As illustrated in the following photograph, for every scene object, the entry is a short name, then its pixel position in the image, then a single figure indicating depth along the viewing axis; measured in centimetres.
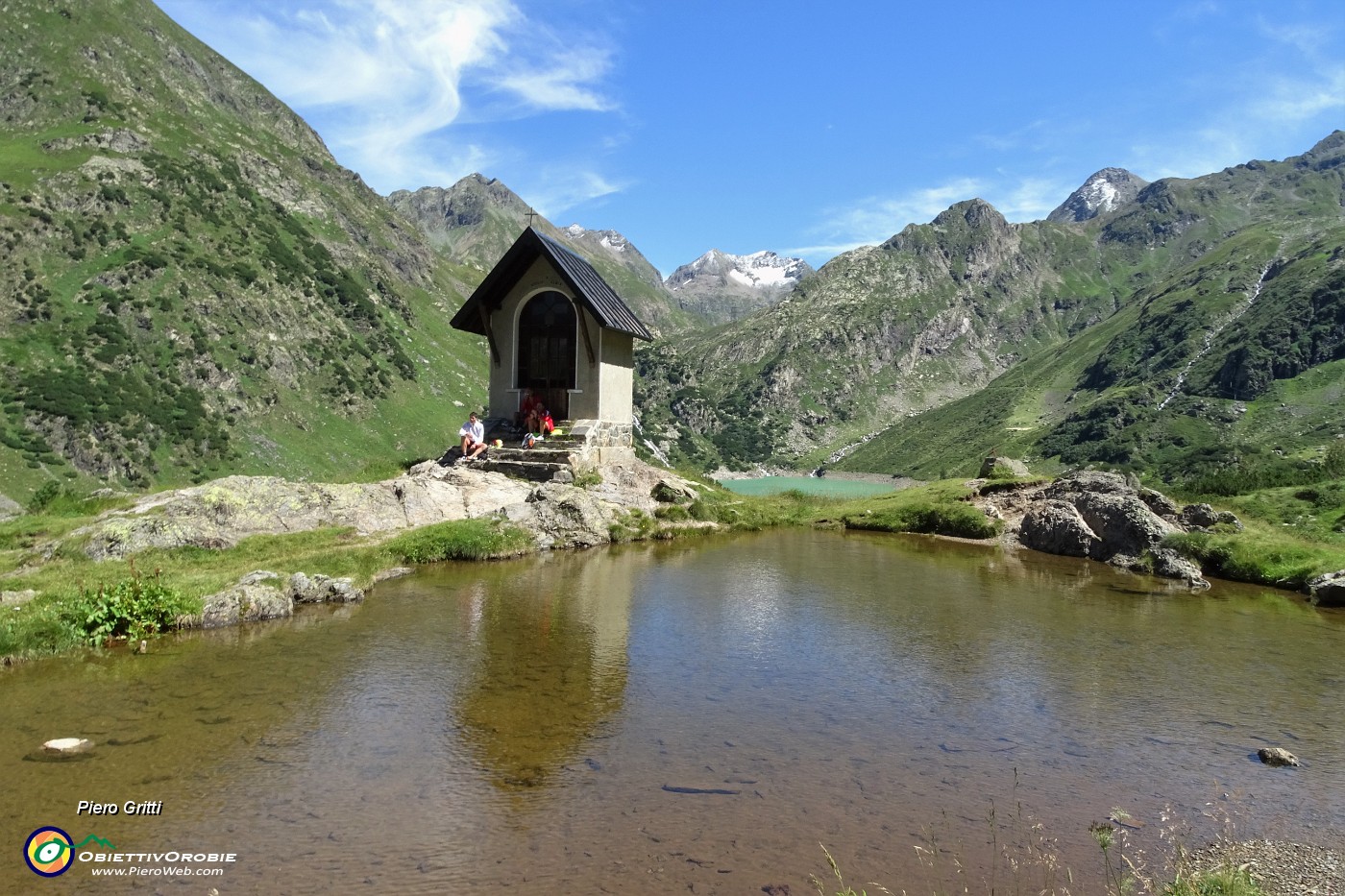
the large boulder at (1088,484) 2747
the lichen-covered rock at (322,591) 1596
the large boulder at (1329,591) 1909
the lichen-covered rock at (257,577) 1556
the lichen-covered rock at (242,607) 1444
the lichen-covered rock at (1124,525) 2448
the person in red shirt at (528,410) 3256
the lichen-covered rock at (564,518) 2431
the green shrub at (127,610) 1331
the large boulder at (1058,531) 2592
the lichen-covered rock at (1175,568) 2181
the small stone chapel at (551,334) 3275
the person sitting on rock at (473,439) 3085
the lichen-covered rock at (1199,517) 2552
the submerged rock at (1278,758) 938
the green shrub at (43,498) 2503
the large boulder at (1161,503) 2684
